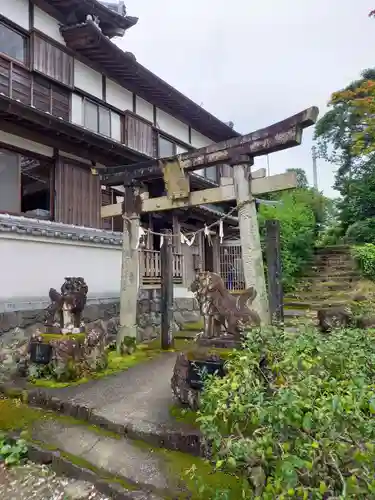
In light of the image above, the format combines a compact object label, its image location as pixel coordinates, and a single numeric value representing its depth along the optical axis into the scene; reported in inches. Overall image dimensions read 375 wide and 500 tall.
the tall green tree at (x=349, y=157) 712.4
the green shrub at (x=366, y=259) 536.4
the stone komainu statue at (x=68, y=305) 253.0
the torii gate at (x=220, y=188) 222.1
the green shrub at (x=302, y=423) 70.2
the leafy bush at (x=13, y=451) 152.3
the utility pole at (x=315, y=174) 1835.9
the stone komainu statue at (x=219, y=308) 197.0
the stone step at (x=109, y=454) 129.3
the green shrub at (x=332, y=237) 805.9
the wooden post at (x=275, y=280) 261.6
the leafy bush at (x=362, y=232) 669.9
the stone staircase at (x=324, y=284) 480.1
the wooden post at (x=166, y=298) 341.1
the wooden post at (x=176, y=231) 534.0
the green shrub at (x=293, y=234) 597.9
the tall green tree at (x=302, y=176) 1319.4
